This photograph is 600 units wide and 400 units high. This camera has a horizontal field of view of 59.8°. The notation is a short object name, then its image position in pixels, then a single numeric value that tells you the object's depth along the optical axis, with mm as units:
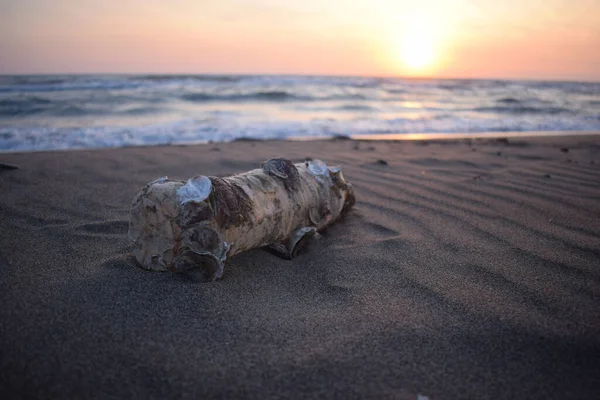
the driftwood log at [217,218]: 621
